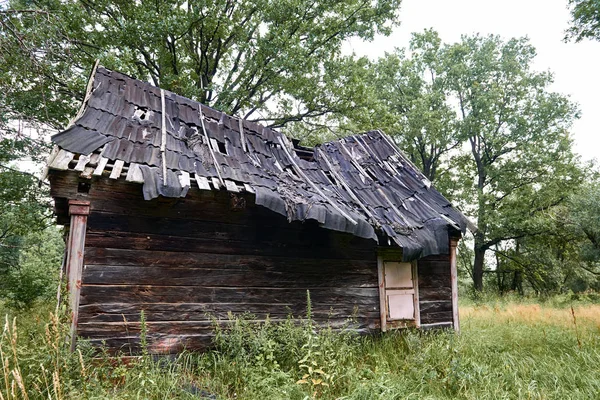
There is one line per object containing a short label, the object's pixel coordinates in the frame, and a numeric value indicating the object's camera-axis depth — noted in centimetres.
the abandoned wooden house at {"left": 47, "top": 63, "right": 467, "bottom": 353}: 467
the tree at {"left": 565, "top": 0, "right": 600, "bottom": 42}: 802
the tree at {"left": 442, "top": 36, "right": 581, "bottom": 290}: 1933
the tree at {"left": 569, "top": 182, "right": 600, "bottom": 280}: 1545
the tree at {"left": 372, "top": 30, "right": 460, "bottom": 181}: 2158
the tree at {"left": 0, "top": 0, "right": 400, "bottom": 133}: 1069
